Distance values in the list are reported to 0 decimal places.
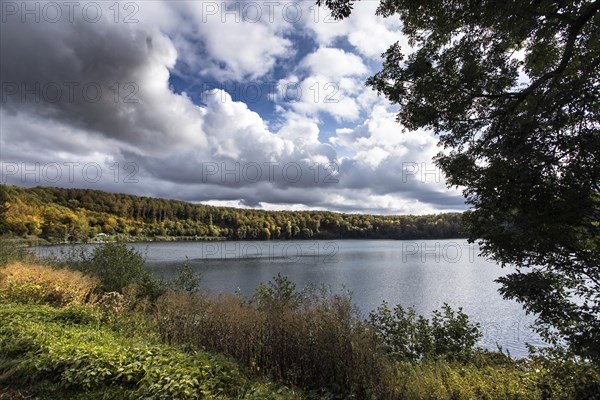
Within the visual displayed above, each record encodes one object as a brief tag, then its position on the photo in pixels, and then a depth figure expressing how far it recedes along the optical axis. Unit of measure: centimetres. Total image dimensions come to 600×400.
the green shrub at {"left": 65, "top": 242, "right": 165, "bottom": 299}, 1380
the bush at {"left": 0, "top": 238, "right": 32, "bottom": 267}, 1547
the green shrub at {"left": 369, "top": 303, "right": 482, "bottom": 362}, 837
